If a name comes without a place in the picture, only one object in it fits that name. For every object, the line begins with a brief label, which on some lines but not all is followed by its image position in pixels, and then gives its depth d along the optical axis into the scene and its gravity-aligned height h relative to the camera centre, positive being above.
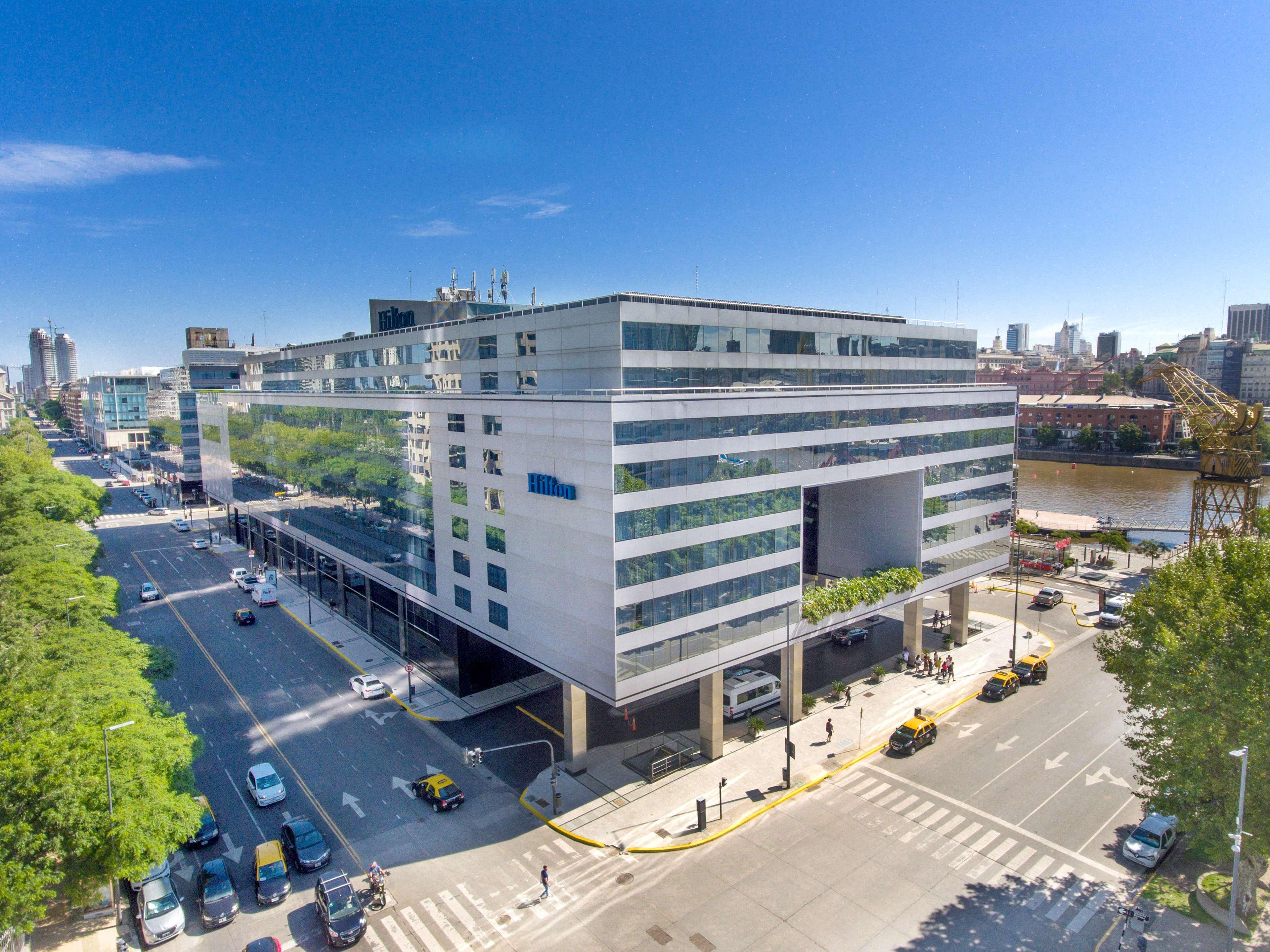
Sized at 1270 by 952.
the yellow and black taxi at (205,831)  31.08 -18.20
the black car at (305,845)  29.33 -18.13
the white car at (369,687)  45.78 -17.68
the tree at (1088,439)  164.00 -9.49
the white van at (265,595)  65.94 -16.84
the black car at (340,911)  24.91 -17.82
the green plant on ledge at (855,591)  41.47 -11.49
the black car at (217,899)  26.25 -18.00
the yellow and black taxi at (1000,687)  45.00 -18.16
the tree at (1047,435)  172.88 -8.85
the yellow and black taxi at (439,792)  33.44 -18.02
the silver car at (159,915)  25.64 -18.10
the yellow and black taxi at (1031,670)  47.56 -18.04
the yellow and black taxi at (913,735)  38.31 -18.08
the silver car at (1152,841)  28.88 -18.26
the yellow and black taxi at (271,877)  27.44 -18.07
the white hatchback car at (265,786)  34.09 -17.94
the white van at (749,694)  42.00 -17.32
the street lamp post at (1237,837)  21.92 -13.94
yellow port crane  71.38 -5.91
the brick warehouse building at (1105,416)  158.75 -4.33
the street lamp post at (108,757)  24.03 -11.67
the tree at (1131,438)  156.25 -9.09
